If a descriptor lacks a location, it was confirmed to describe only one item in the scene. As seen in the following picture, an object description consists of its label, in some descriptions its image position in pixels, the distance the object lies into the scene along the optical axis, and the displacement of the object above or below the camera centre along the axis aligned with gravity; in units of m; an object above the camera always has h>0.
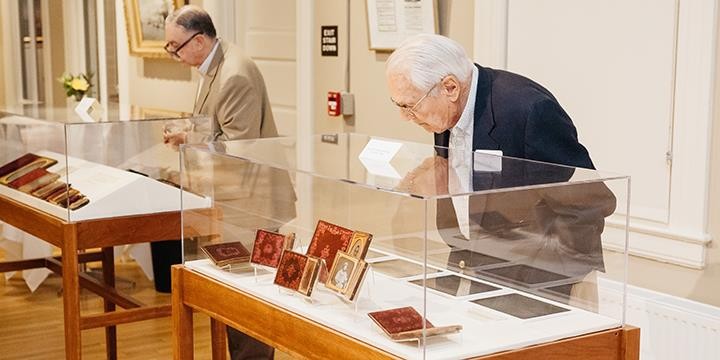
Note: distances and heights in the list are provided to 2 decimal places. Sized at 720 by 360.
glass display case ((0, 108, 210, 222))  4.19 -0.53
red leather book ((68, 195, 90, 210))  4.16 -0.65
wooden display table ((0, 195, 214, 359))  4.12 -0.80
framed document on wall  5.04 +0.09
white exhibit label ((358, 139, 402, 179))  2.54 -0.32
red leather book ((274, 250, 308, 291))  2.61 -0.58
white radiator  3.67 -1.04
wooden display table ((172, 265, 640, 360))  2.28 -0.71
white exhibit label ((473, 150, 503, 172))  2.55 -0.31
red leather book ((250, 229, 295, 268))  2.81 -0.56
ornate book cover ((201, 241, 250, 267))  2.94 -0.61
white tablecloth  6.73 -1.38
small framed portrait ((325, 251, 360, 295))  2.44 -0.55
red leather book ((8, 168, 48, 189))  4.49 -0.61
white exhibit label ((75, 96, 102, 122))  4.41 -0.32
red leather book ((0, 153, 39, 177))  4.64 -0.56
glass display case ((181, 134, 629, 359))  2.20 -0.50
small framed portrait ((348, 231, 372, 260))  2.46 -0.49
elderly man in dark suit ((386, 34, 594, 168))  2.75 -0.18
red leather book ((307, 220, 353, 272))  2.54 -0.50
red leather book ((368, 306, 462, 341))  2.16 -0.60
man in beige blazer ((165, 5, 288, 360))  4.52 -0.23
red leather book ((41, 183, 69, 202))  4.25 -0.63
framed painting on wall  7.92 +0.11
